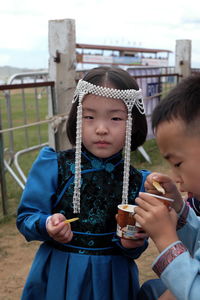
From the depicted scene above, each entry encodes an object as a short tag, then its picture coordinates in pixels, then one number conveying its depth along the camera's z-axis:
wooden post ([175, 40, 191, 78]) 8.16
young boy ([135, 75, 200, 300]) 1.24
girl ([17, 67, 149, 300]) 1.65
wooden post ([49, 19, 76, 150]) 4.16
